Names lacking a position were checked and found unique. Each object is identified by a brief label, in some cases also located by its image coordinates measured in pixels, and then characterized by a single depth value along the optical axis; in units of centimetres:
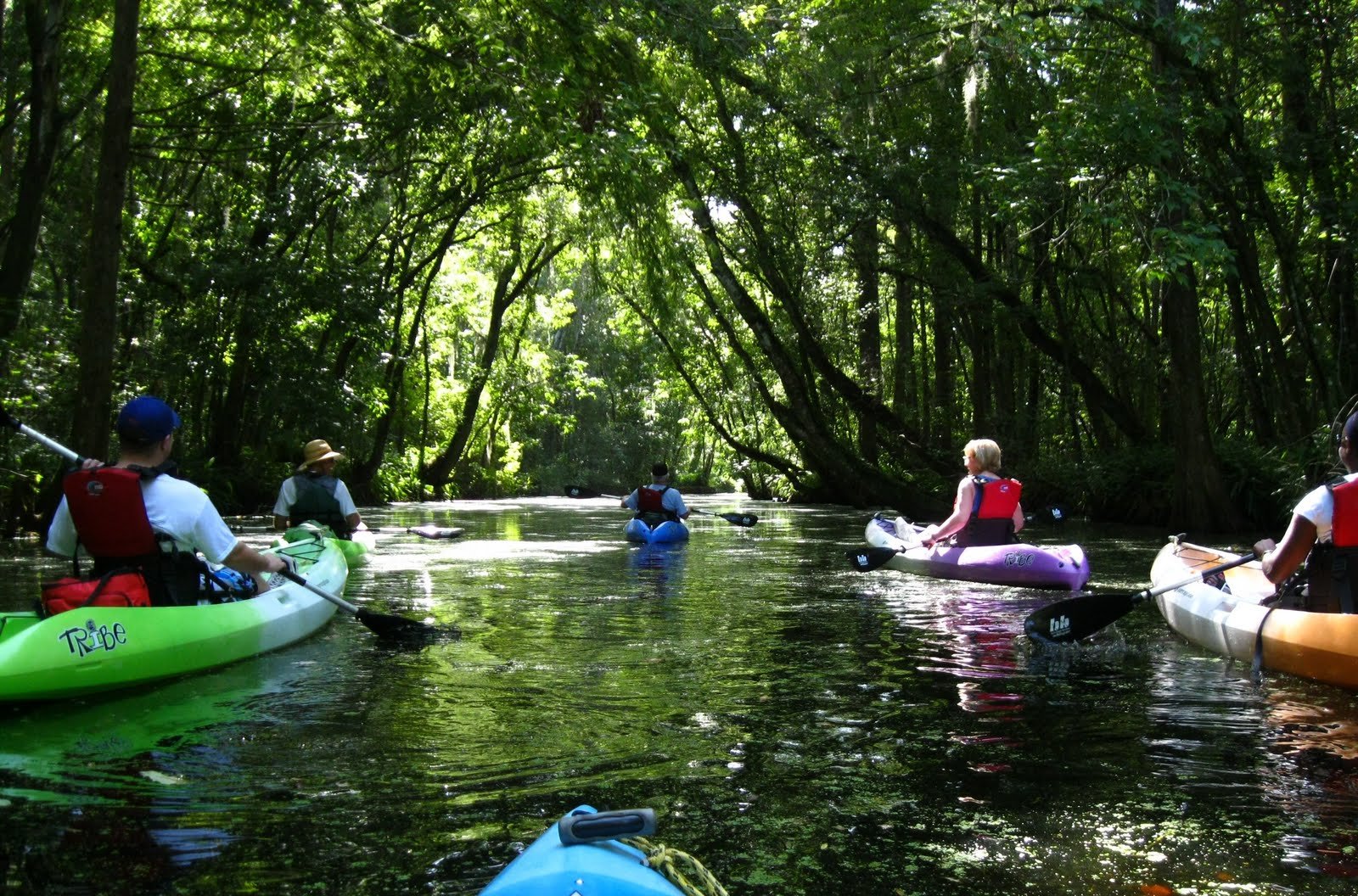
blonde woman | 961
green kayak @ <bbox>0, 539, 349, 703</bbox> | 465
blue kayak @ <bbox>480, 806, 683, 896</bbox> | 187
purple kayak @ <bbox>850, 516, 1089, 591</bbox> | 901
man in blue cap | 495
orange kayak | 514
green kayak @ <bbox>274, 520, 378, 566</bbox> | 958
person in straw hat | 1029
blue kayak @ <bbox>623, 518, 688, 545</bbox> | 1375
